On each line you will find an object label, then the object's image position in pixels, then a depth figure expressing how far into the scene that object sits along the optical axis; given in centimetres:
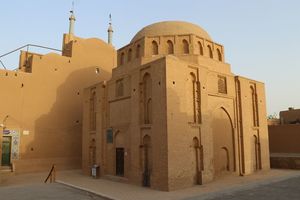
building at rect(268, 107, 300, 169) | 2753
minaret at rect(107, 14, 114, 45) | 3316
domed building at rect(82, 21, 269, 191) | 1485
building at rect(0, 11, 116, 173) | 2127
